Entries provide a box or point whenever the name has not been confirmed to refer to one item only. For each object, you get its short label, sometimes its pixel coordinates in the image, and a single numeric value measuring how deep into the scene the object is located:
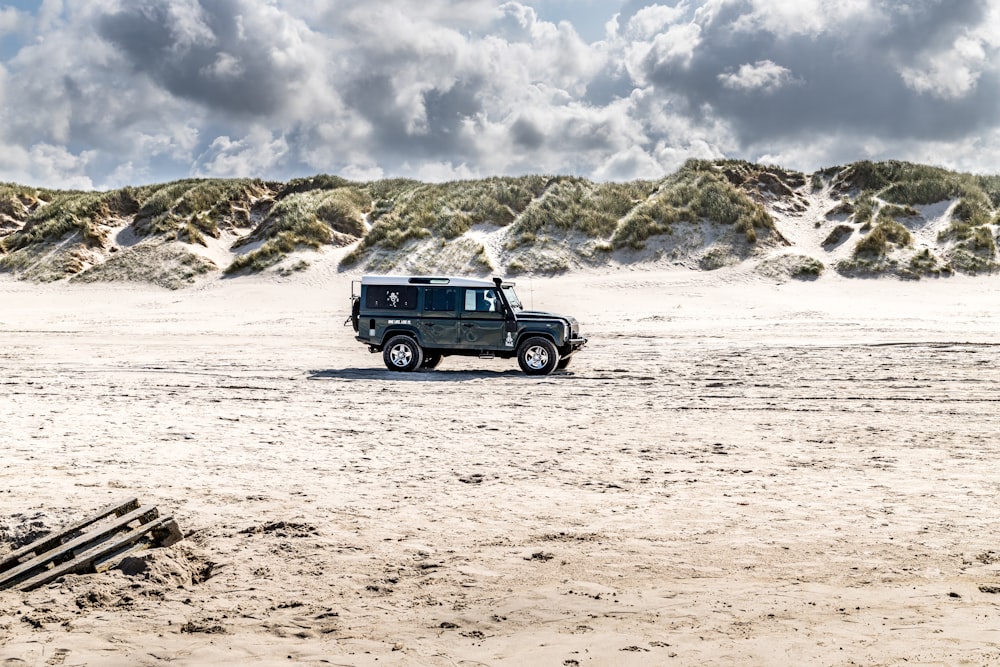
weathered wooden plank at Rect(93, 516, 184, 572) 6.45
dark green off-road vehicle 16.56
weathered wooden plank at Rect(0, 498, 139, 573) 6.06
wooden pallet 5.87
